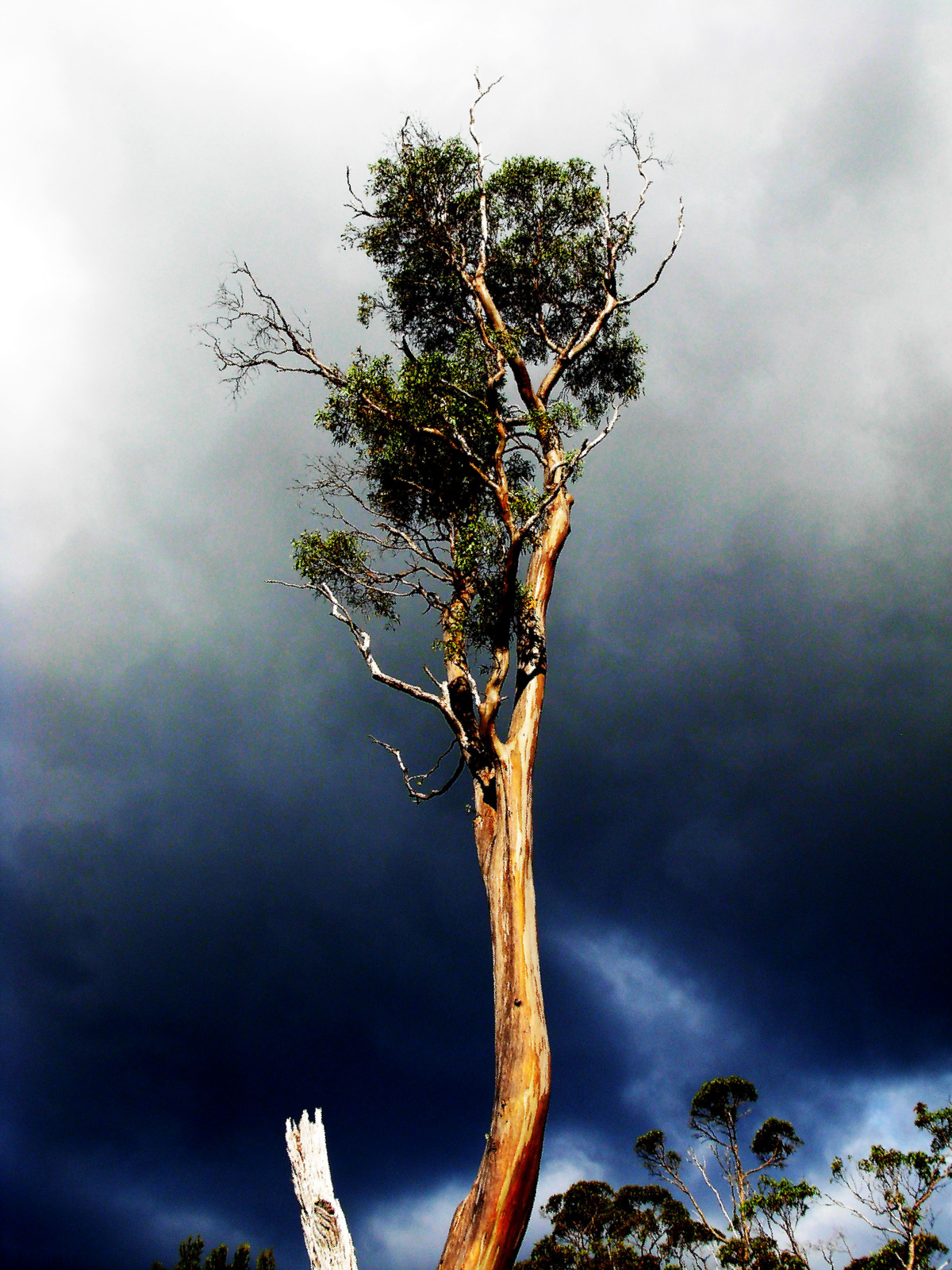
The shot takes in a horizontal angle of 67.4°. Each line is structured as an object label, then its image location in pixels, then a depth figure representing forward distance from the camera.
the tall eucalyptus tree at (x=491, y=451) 6.48
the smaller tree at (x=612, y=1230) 19.64
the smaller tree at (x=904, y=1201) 14.64
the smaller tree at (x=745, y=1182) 16.22
